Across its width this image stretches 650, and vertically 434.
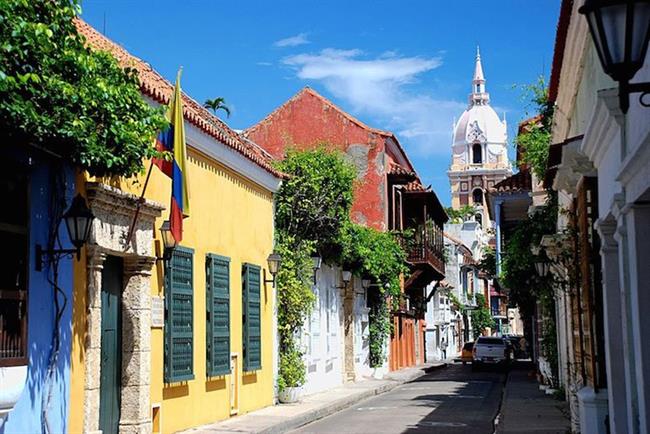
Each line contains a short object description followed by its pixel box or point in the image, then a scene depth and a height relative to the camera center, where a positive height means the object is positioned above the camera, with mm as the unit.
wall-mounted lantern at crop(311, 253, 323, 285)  20414 +1256
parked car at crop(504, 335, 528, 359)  56781 -2124
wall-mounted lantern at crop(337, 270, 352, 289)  26031 +1147
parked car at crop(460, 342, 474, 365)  48594 -1871
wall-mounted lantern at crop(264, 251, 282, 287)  17750 +1076
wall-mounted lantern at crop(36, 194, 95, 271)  9312 +952
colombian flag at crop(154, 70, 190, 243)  11508 +2090
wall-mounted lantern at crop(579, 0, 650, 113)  4660 +1370
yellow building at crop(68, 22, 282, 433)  10570 +351
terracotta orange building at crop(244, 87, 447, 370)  32031 +5897
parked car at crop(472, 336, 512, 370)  40719 -1675
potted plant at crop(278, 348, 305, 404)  19250 -1149
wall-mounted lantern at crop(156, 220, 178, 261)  12508 +1078
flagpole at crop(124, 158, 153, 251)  11327 +1235
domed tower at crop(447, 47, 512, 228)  124312 +21055
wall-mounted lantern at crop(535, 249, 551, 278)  15897 +857
